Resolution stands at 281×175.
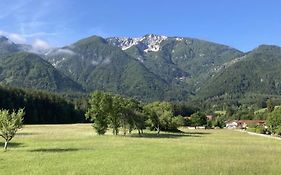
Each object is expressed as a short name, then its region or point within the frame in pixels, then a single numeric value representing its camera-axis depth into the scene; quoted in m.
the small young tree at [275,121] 78.80
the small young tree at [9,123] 32.45
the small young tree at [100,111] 55.66
